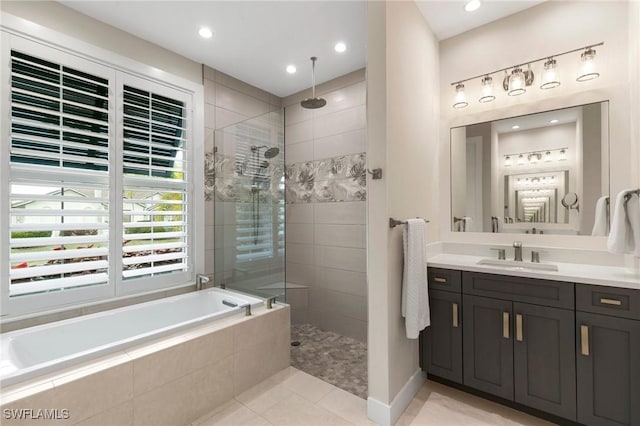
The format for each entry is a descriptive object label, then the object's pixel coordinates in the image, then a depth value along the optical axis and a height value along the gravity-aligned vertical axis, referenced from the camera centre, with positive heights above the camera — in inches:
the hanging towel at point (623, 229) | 62.1 -4.7
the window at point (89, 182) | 74.8 +9.7
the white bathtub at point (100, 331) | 61.3 -32.2
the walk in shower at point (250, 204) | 105.7 +2.9
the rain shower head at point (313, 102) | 118.8 +45.4
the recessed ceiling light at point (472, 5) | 80.7 +57.7
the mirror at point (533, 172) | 76.9 +10.7
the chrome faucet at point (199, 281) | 111.0 -26.5
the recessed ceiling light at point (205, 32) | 93.5 +59.0
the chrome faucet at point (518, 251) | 82.8 -12.2
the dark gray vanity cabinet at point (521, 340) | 63.8 -31.5
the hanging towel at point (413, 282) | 71.4 -18.2
